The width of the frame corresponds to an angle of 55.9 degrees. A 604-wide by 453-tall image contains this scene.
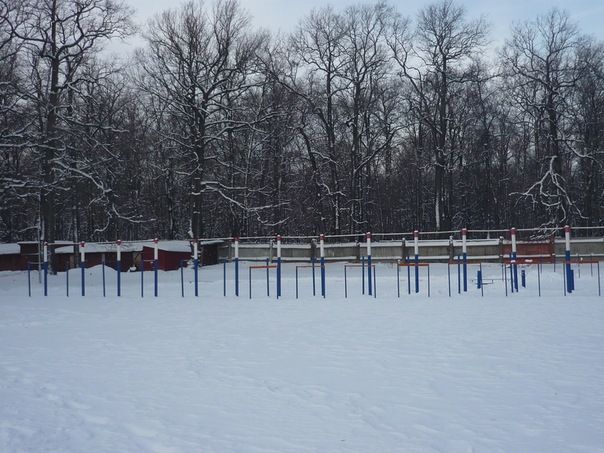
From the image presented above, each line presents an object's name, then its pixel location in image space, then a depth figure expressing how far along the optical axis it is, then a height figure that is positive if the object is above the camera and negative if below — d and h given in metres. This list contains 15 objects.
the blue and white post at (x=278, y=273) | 18.75 -1.41
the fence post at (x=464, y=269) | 18.45 -1.42
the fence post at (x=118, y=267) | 19.81 -1.15
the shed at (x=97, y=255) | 29.17 -1.08
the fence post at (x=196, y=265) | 19.44 -1.14
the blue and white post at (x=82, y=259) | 20.12 -0.87
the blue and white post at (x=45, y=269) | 20.10 -1.19
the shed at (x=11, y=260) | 30.81 -1.26
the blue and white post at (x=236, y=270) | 18.96 -1.29
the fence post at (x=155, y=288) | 19.46 -1.89
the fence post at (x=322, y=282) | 18.64 -1.76
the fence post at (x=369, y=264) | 18.12 -1.17
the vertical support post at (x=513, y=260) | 18.19 -1.15
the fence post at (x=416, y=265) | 18.77 -1.26
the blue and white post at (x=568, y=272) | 17.66 -1.53
